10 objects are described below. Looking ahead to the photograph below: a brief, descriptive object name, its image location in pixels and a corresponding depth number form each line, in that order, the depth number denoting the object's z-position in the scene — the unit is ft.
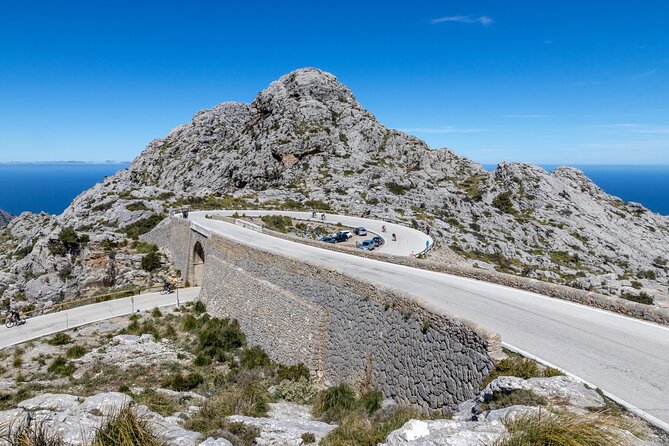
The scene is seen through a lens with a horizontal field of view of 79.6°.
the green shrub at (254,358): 62.18
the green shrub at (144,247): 131.23
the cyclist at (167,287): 105.50
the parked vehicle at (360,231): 137.89
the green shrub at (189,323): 79.36
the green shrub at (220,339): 66.08
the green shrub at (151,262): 120.98
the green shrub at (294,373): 54.90
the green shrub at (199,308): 88.17
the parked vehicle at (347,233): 130.21
